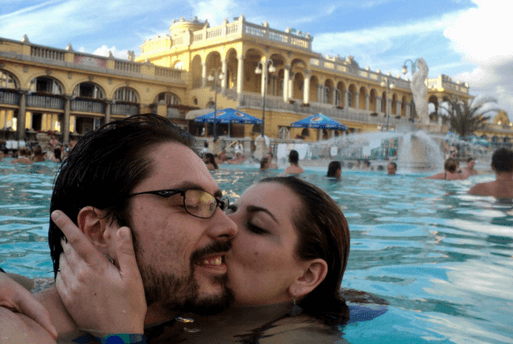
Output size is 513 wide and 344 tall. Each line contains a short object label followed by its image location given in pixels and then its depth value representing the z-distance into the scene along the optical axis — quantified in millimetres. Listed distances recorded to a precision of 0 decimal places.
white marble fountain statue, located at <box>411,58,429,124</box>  18672
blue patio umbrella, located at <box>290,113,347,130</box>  25938
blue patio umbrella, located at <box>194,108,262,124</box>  25984
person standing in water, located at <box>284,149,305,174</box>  12619
